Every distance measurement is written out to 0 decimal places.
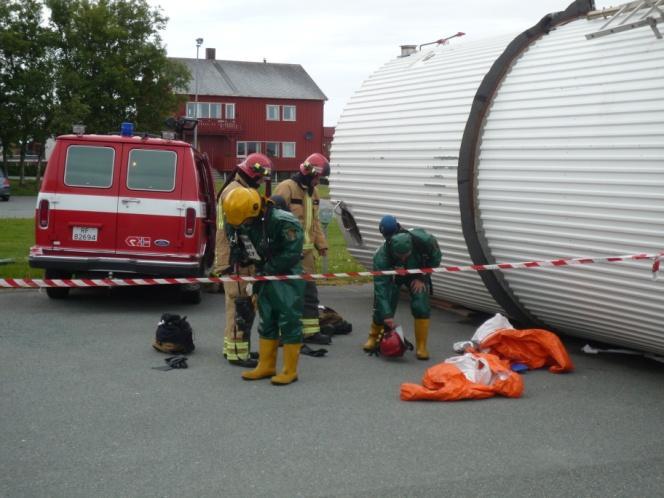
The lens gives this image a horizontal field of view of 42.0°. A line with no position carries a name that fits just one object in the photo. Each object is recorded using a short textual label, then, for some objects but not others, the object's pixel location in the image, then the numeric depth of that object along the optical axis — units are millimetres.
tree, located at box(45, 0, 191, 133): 41438
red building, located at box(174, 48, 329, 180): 54156
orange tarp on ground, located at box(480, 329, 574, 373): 7176
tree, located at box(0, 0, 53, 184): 38781
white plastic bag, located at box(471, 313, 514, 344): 7582
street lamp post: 42966
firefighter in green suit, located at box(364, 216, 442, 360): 7613
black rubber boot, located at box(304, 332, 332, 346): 8312
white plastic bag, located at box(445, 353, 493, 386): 6477
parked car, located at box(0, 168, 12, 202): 31625
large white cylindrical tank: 6555
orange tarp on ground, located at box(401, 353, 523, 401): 6238
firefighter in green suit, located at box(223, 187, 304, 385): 6766
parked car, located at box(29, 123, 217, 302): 9602
